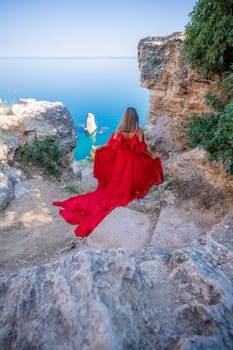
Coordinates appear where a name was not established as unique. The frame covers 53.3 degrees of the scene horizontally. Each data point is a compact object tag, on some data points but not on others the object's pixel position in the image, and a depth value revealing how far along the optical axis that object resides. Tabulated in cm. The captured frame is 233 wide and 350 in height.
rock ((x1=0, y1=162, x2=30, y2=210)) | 450
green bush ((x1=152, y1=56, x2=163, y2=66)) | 839
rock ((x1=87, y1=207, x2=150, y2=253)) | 319
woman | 494
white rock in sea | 3642
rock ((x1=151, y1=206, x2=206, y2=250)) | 289
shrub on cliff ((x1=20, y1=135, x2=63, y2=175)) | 625
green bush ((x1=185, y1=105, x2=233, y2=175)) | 303
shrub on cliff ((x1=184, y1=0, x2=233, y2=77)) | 384
